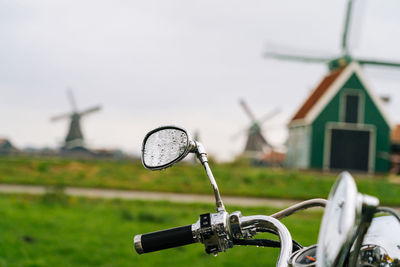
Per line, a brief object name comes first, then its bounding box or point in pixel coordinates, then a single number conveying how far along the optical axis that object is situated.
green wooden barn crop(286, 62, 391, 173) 25.92
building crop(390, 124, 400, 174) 27.47
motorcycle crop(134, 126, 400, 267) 0.85
